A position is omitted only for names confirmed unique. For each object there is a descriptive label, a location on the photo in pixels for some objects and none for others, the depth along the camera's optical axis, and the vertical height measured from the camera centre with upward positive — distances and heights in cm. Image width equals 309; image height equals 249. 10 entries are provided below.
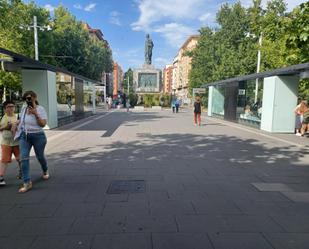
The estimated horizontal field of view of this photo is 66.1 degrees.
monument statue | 3848 +747
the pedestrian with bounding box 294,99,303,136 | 1044 -91
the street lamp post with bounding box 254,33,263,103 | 1297 +67
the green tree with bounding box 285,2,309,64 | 493 +164
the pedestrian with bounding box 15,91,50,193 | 413 -55
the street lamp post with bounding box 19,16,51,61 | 2032 +425
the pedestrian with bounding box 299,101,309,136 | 1011 -65
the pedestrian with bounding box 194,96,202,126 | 1397 -47
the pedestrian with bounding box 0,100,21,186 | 437 -68
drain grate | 418 -163
